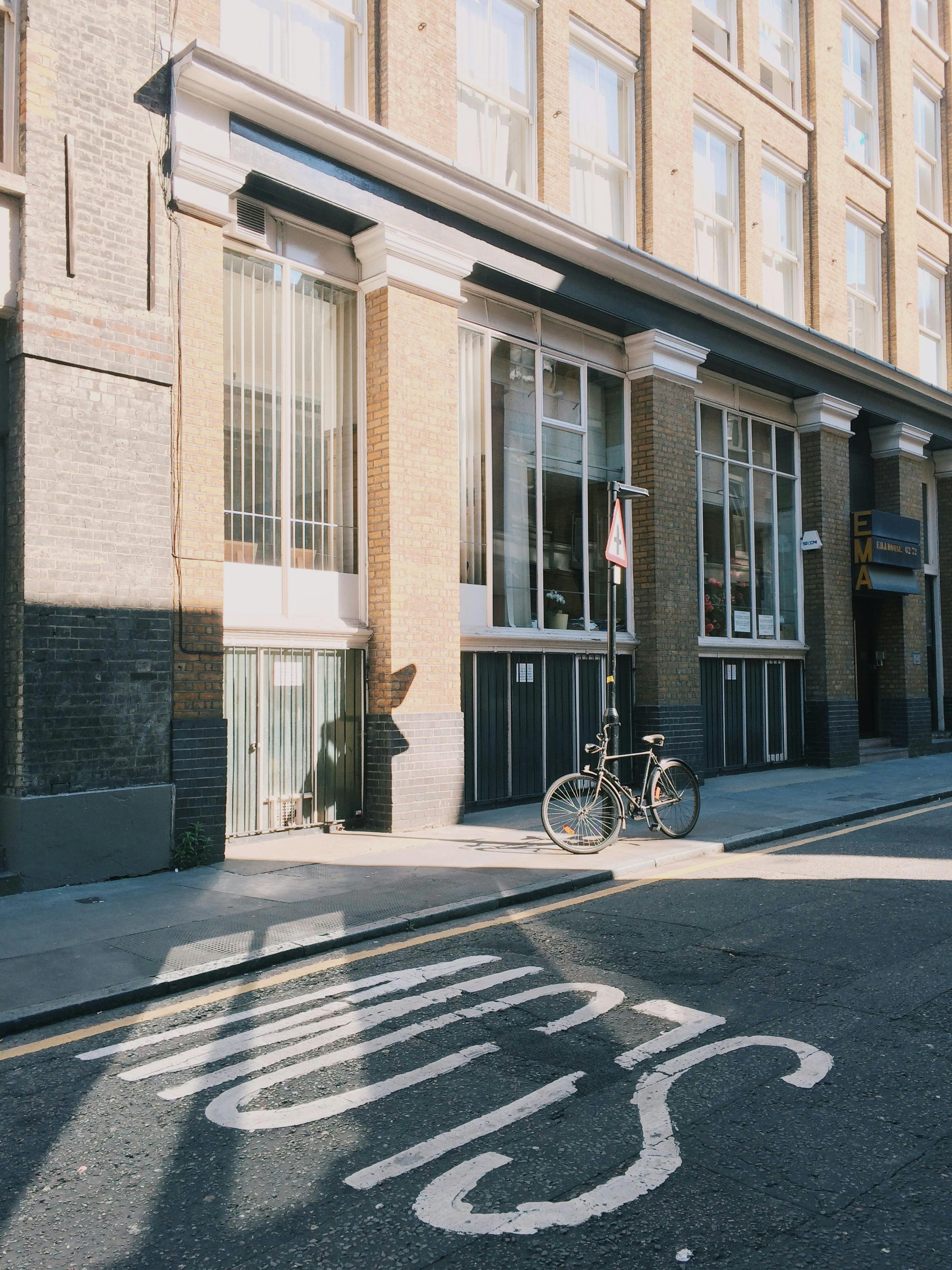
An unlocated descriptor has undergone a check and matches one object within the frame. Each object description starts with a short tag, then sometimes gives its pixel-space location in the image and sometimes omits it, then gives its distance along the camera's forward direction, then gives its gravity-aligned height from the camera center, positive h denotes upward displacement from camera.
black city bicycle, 9.78 -1.19
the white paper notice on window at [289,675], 10.48 +0.14
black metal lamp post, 10.47 +0.38
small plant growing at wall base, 9.08 -1.41
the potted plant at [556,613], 13.59 +0.95
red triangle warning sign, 10.50 +1.43
